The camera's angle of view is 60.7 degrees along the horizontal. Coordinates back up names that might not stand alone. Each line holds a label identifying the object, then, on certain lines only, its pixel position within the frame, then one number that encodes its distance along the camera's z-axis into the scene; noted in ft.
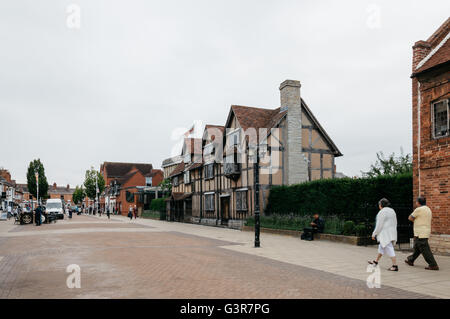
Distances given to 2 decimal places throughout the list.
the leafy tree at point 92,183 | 260.21
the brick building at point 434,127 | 40.24
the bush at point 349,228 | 52.49
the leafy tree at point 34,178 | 288.30
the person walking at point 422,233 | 31.18
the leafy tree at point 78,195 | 364.28
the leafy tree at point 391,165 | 95.75
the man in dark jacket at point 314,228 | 57.26
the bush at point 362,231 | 50.42
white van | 139.47
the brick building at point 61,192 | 574.15
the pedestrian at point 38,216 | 96.94
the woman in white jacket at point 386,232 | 30.48
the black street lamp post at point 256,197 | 48.08
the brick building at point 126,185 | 214.90
